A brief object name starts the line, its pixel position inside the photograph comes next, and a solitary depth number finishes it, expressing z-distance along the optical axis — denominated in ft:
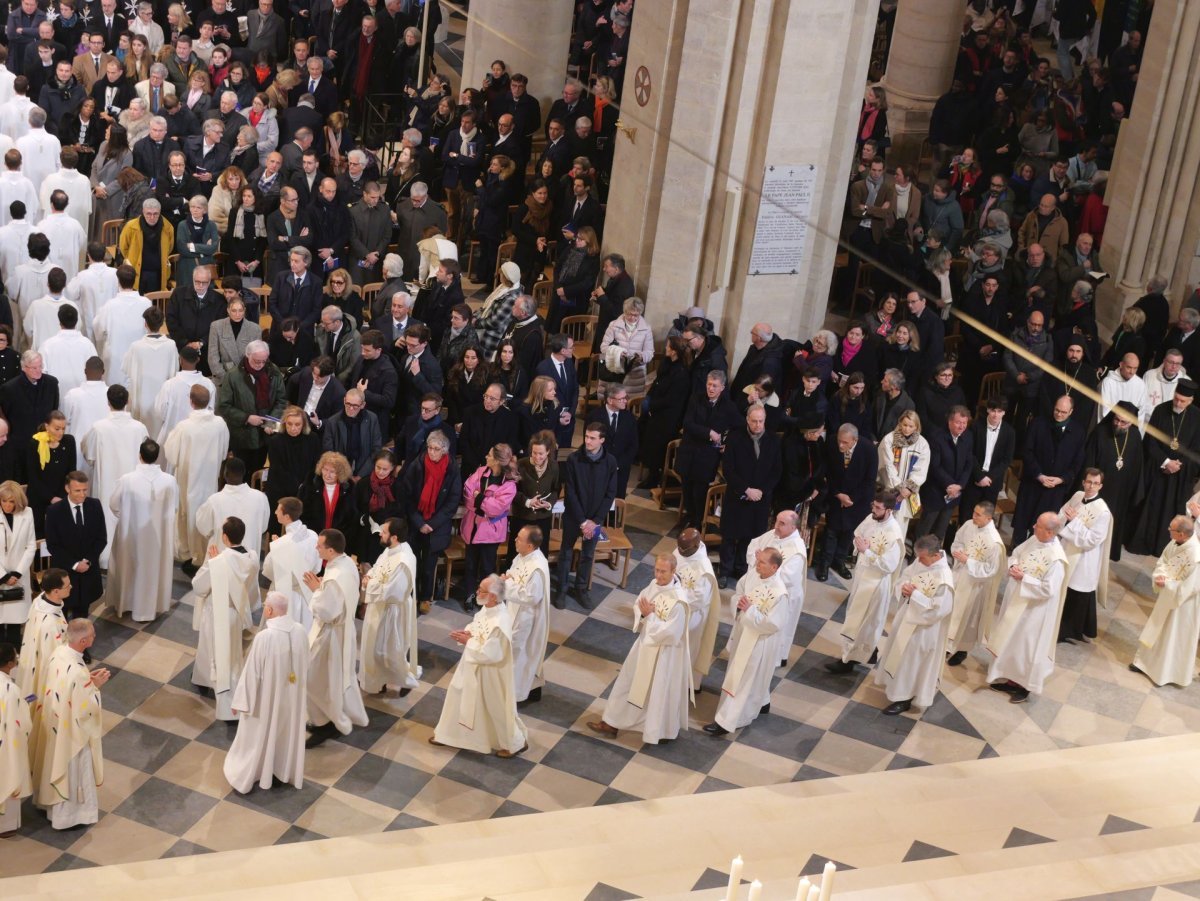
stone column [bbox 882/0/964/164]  76.69
